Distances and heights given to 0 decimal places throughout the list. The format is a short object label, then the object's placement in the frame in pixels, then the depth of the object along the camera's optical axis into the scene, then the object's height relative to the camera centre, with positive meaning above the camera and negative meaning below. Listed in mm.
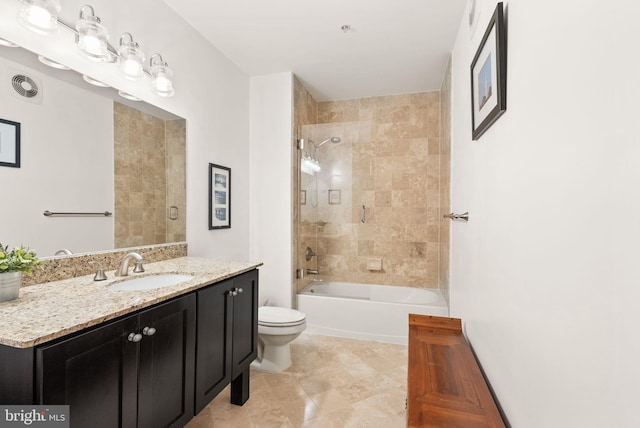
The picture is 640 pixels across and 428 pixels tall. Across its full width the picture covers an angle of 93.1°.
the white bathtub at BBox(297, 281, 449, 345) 2926 -962
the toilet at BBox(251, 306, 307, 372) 2266 -931
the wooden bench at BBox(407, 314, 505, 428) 1027 -689
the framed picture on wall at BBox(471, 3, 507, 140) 1113 +582
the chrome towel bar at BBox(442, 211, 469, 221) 1846 -4
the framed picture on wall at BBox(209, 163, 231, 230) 2529 +160
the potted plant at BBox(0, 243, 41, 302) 1089 -199
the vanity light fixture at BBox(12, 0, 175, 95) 1313 +885
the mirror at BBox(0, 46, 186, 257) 1323 +270
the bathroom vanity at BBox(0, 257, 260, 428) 869 -480
